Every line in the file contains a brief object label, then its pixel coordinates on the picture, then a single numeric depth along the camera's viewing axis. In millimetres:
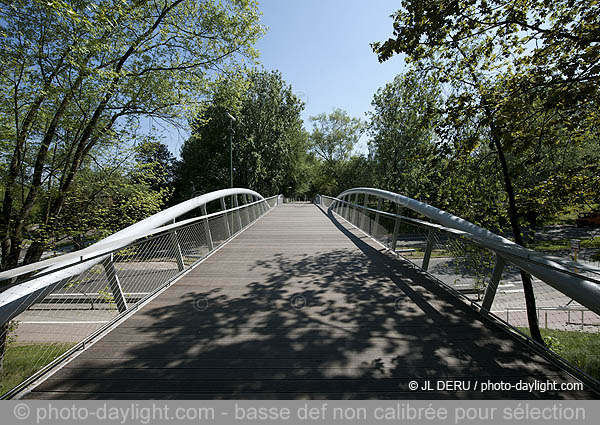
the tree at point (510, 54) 4203
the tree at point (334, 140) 51062
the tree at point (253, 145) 30734
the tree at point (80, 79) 6633
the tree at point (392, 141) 26016
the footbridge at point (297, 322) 2047
